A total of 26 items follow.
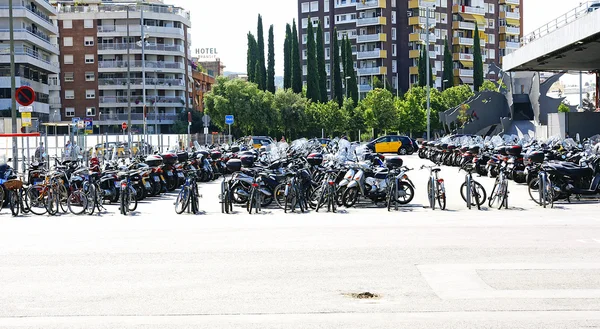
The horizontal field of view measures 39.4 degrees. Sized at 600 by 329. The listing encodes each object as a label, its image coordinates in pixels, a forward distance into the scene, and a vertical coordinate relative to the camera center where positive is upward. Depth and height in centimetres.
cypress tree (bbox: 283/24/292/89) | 8988 +969
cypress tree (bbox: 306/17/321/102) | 8750 +700
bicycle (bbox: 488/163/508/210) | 1858 -111
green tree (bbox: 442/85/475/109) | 8706 +483
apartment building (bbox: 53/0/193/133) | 9575 +995
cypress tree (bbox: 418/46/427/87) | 9525 +773
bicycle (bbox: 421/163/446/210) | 1872 -112
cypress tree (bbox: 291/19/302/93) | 8812 +825
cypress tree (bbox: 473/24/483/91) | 10031 +873
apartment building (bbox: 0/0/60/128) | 7819 +989
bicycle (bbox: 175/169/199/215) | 1838 -107
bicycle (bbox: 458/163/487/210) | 1875 -111
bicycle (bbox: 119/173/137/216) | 1869 -106
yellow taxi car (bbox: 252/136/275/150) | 4744 +30
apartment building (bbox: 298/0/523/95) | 11094 +1506
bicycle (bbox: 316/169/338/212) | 1855 -112
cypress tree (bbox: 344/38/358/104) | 9538 +805
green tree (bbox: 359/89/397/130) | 8056 +314
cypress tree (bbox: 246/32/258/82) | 8959 +961
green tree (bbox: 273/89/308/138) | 7781 +330
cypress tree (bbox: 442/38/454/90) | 9694 +848
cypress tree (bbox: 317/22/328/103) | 8975 +891
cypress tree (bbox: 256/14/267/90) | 8769 +950
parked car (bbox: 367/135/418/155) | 5709 -9
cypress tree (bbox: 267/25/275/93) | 8956 +877
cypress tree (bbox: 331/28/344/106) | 9269 +758
